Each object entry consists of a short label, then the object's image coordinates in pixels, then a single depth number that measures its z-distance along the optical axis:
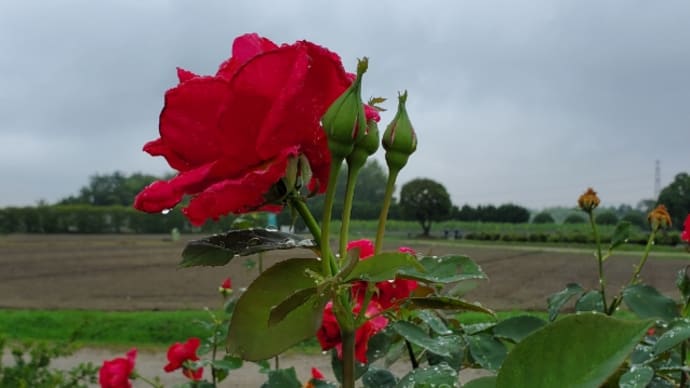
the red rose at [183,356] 1.29
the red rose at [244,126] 0.30
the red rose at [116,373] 1.28
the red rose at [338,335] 0.57
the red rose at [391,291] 0.52
